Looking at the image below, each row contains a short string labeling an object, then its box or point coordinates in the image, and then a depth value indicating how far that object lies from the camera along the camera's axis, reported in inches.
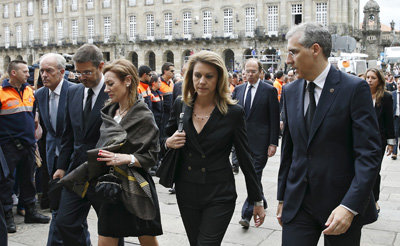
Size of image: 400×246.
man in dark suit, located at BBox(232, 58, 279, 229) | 251.1
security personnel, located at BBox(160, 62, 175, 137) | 425.1
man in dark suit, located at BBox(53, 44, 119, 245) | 157.9
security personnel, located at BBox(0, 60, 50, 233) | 248.1
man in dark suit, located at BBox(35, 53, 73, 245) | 195.5
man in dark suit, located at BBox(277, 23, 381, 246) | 113.0
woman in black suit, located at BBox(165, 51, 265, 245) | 140.0
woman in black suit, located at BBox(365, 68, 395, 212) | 266.8
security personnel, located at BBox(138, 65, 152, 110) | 363.4
